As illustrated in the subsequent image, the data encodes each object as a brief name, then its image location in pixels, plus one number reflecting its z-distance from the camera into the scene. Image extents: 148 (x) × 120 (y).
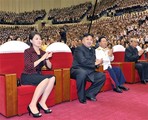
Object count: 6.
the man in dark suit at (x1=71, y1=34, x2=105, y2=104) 3.20
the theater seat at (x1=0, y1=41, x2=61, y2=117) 2.43
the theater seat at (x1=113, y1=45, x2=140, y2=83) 4.55
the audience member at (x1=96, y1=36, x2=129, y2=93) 3.76
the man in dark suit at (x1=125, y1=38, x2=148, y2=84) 4.61
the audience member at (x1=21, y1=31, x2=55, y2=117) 2.53
